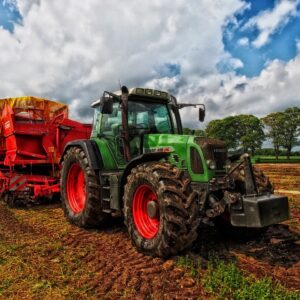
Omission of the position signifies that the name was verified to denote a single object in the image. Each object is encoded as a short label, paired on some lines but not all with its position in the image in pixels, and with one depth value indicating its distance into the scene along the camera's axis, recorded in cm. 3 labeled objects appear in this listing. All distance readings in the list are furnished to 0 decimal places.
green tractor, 356
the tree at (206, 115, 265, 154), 5519
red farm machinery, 702
